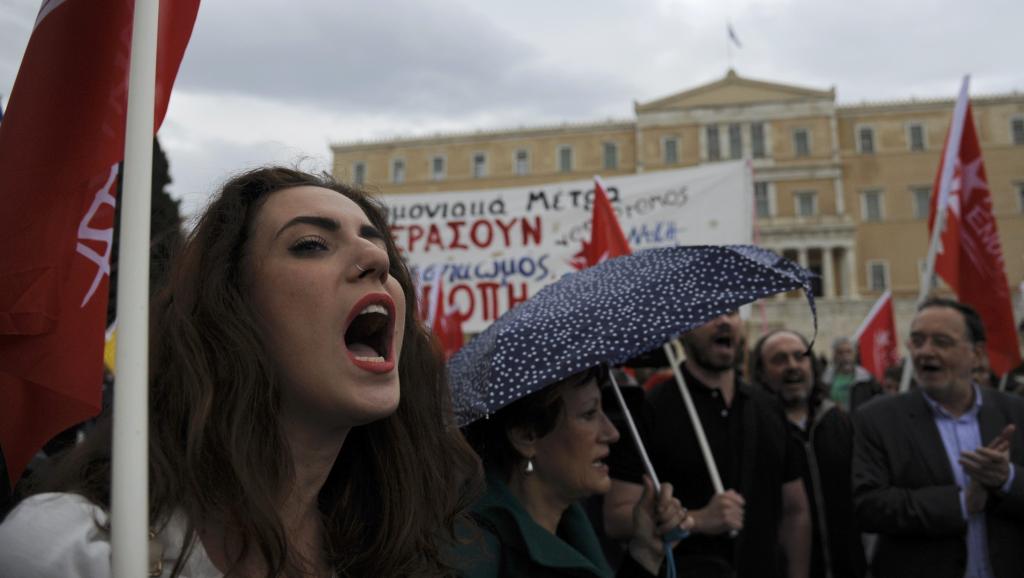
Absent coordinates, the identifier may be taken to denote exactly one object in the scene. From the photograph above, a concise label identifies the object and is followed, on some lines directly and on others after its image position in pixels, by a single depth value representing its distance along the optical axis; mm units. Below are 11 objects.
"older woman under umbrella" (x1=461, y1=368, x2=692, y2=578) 2340
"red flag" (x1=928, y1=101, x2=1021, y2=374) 4773
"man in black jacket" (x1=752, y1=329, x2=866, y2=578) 3990
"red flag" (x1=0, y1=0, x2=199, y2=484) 1263
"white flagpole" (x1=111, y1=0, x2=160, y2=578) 904
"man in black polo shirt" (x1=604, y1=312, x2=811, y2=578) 2871
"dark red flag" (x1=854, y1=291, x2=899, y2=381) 9820
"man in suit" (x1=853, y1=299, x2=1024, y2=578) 3043
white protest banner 7562
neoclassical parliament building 42625
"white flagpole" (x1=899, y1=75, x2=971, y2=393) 5004
